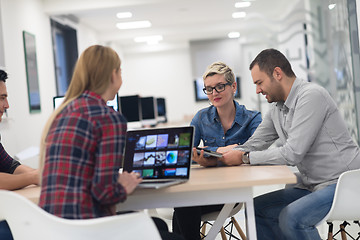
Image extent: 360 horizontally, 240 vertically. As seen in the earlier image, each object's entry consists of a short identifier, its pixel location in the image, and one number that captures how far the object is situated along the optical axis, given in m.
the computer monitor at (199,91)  14.03
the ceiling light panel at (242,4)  9.28
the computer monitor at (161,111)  10.54
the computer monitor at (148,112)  8.27
